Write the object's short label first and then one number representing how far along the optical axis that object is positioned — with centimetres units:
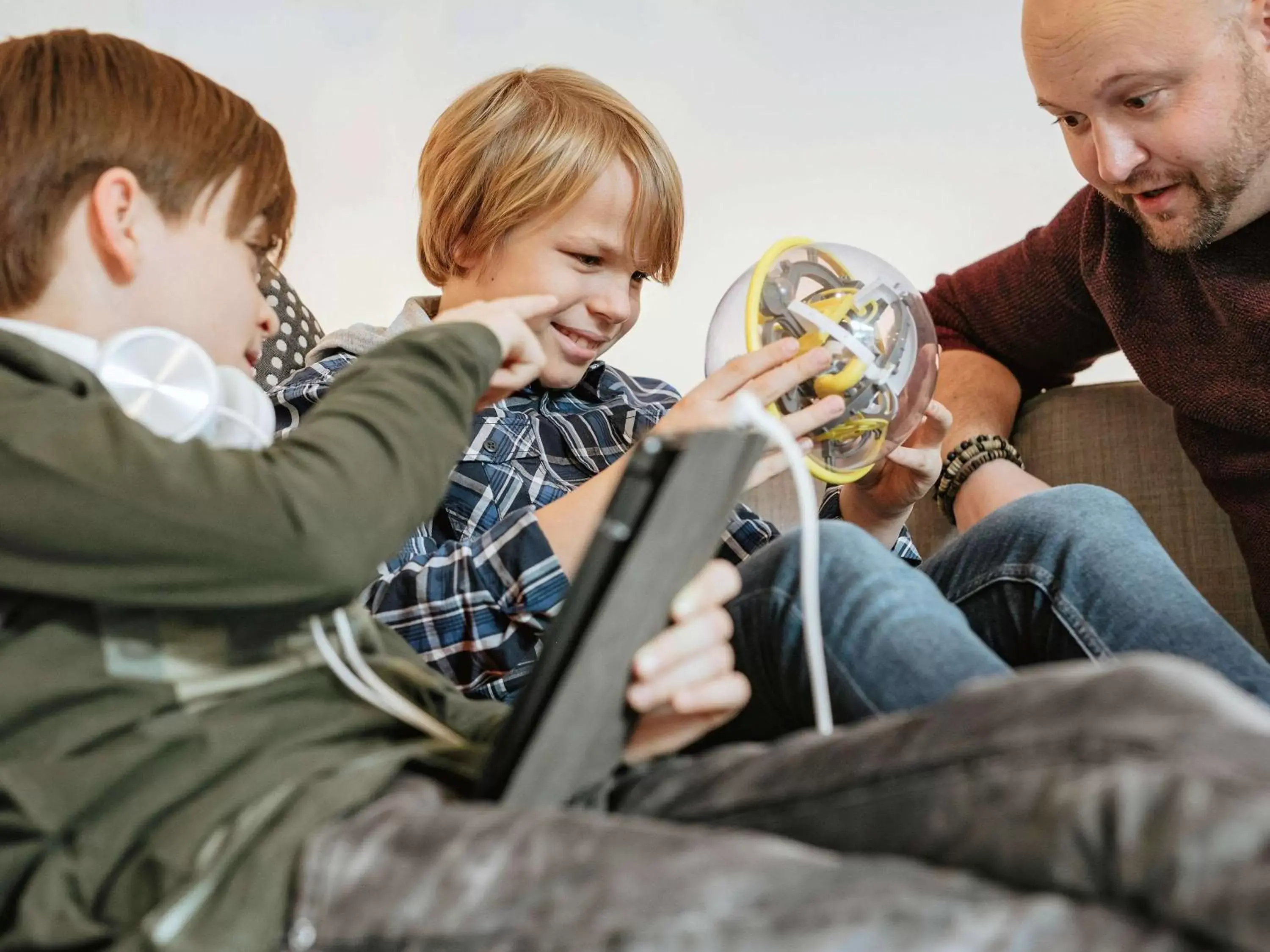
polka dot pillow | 157
